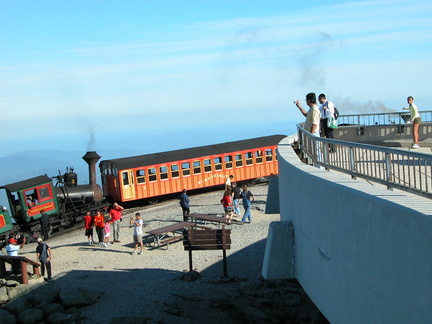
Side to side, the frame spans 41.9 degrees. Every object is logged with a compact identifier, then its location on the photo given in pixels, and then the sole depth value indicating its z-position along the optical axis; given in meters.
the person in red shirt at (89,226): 21.67
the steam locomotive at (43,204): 26.44
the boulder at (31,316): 13.53
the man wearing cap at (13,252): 17.62
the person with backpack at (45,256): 16.93
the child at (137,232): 19.48
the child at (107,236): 21.39
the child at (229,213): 22.62
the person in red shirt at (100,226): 21.31
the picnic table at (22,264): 16.58
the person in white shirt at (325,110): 13.15
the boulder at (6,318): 13.50
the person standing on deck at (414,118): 14.34
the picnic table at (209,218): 21.27
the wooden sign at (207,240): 15.81
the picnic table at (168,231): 20.08
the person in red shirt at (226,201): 22.55
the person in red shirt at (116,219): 21.42
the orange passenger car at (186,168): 31.27
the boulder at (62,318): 13.10
